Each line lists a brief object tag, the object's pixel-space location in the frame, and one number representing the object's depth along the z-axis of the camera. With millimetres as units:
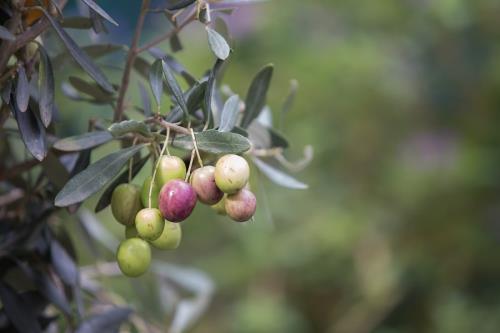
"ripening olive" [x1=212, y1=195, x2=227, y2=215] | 764
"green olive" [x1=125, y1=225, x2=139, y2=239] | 748
